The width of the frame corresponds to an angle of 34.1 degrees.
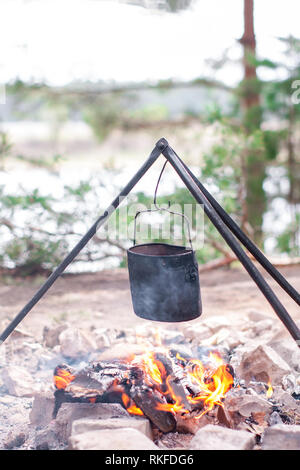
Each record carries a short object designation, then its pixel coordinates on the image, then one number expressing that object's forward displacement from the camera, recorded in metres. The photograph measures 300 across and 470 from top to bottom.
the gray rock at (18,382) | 3.69
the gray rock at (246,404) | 3.06
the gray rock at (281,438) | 2.59
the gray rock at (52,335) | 4.48
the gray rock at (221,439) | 2.52
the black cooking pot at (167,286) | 2.88
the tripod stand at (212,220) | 2.75
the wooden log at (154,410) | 2.89
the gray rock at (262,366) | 3.55
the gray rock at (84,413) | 2.88
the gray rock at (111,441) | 2.48
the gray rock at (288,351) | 3.80
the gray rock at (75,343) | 4.22
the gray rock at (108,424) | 2.67
